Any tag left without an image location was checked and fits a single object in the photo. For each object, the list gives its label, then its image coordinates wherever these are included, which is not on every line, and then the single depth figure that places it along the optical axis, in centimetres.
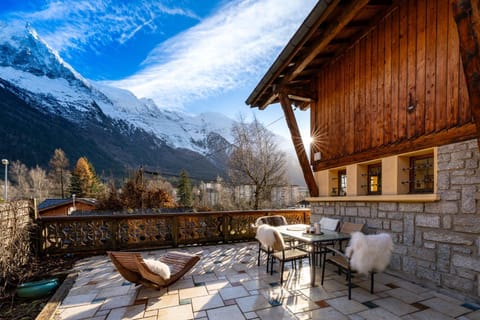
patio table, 327
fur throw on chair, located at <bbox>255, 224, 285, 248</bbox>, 325
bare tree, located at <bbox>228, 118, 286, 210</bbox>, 1279
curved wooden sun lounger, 288
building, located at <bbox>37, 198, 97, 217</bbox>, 1860
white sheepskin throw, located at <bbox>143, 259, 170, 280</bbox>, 298
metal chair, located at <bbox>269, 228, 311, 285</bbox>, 325
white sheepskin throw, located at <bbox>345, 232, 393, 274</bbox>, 261
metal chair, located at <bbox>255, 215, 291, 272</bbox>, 504
